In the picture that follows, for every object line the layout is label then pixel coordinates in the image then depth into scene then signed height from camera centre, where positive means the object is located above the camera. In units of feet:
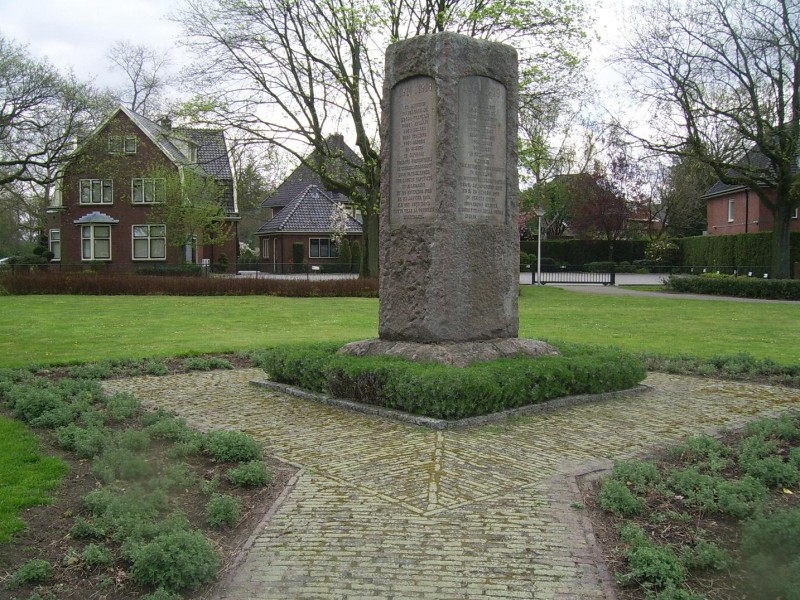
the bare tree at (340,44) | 89.40 +29.53
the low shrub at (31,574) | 12.60 -5.38
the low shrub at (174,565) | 12.64 -5.23
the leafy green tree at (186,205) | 130.72 +11.98
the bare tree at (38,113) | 101.50 +22.68
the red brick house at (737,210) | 147.23 +13.74
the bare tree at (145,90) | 181.88 +44.93
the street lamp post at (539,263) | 125.59 +1.52
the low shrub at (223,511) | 15.39 -5.20
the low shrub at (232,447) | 19.66 -4.87
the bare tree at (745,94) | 90.68 +24.11
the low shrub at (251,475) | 17.70 -5.05
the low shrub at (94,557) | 13.33 -5.31
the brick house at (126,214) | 140.67 +11.03
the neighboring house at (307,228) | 179.42 +10.48
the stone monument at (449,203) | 27.66 +2.70
